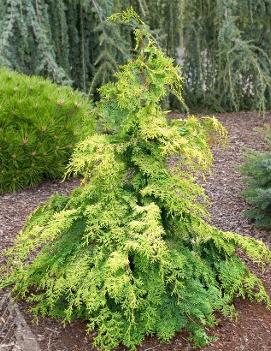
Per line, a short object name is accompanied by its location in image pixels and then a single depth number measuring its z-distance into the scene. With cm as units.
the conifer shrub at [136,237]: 243
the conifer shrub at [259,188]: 374
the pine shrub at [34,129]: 402
